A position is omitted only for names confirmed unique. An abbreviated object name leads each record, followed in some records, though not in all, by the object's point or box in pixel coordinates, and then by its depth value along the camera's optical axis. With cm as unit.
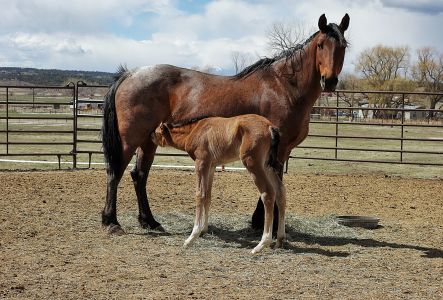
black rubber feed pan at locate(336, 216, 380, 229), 796
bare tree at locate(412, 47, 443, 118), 6341
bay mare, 700
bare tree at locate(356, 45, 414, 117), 6216
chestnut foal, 626
